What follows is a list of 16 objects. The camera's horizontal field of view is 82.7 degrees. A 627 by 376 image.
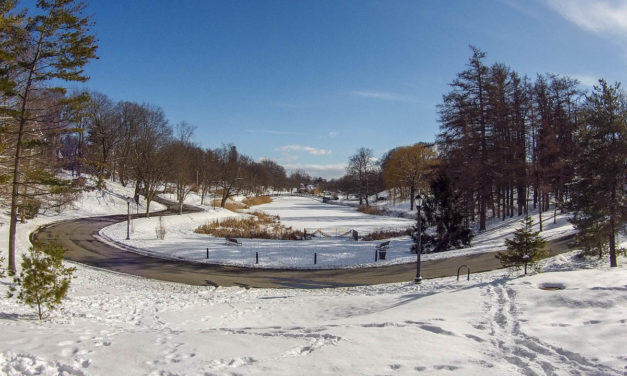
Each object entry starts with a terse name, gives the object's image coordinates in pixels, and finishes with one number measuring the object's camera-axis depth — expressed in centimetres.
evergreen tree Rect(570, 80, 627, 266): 1487
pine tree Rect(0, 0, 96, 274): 1397
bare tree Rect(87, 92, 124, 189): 5603
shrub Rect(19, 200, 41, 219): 2867
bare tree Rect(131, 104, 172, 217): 4275
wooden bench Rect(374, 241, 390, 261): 2166
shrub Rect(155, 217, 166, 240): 2741
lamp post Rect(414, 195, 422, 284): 1439
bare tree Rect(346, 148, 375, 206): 7951
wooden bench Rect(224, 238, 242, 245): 2622
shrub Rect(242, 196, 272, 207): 7395
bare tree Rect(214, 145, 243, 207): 5914
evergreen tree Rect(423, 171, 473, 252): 2328
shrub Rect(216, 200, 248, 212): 5666
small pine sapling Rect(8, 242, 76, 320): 839
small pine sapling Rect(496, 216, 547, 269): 1309
